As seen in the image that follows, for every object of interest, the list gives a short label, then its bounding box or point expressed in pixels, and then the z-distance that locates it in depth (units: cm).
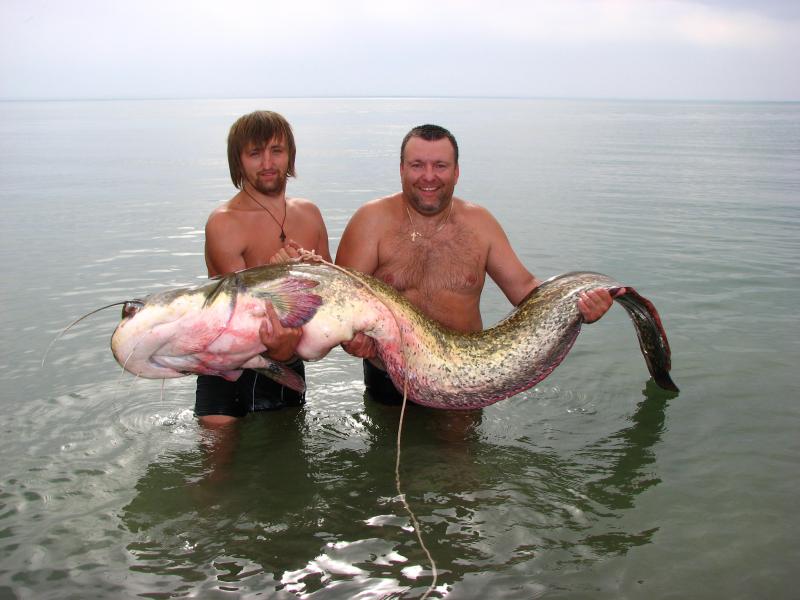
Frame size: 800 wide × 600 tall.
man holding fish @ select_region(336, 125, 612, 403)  448
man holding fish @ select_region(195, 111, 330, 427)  424
